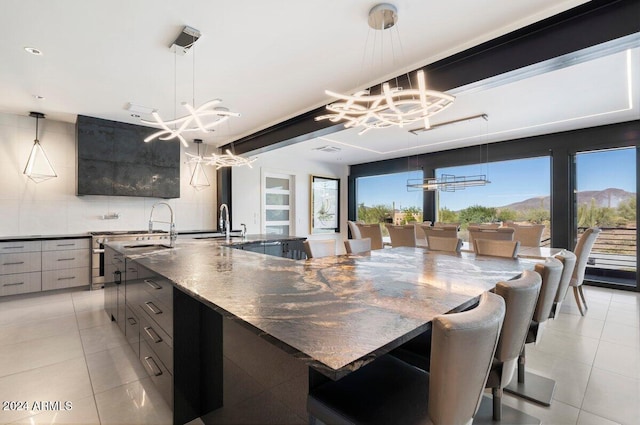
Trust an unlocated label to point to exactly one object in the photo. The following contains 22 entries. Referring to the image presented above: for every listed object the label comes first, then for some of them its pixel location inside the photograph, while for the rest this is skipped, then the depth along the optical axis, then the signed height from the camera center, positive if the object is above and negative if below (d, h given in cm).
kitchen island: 84 -35
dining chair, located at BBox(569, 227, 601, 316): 326 -44
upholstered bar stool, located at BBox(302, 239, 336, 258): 257 -31
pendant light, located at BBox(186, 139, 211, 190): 598 +74
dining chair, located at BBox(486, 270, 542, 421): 115 -45
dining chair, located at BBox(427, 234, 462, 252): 311 -33
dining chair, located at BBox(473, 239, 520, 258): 262 -32
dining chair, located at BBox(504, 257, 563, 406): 154 -73
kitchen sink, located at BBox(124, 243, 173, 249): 307 -34
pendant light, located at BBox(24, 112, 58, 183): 440 +74
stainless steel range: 452 -49
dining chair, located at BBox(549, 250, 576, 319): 189 -43
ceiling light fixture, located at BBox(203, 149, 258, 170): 424 +79
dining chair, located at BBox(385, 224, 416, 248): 422 -31
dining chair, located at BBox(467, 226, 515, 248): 336 -24
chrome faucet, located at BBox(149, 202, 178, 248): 340 -25
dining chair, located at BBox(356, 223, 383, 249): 470 -32
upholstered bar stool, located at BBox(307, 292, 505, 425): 76 -53
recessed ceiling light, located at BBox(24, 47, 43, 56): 266 +149
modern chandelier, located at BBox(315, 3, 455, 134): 208 +87
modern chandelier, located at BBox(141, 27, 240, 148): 237 +147
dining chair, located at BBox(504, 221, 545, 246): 409 -30
